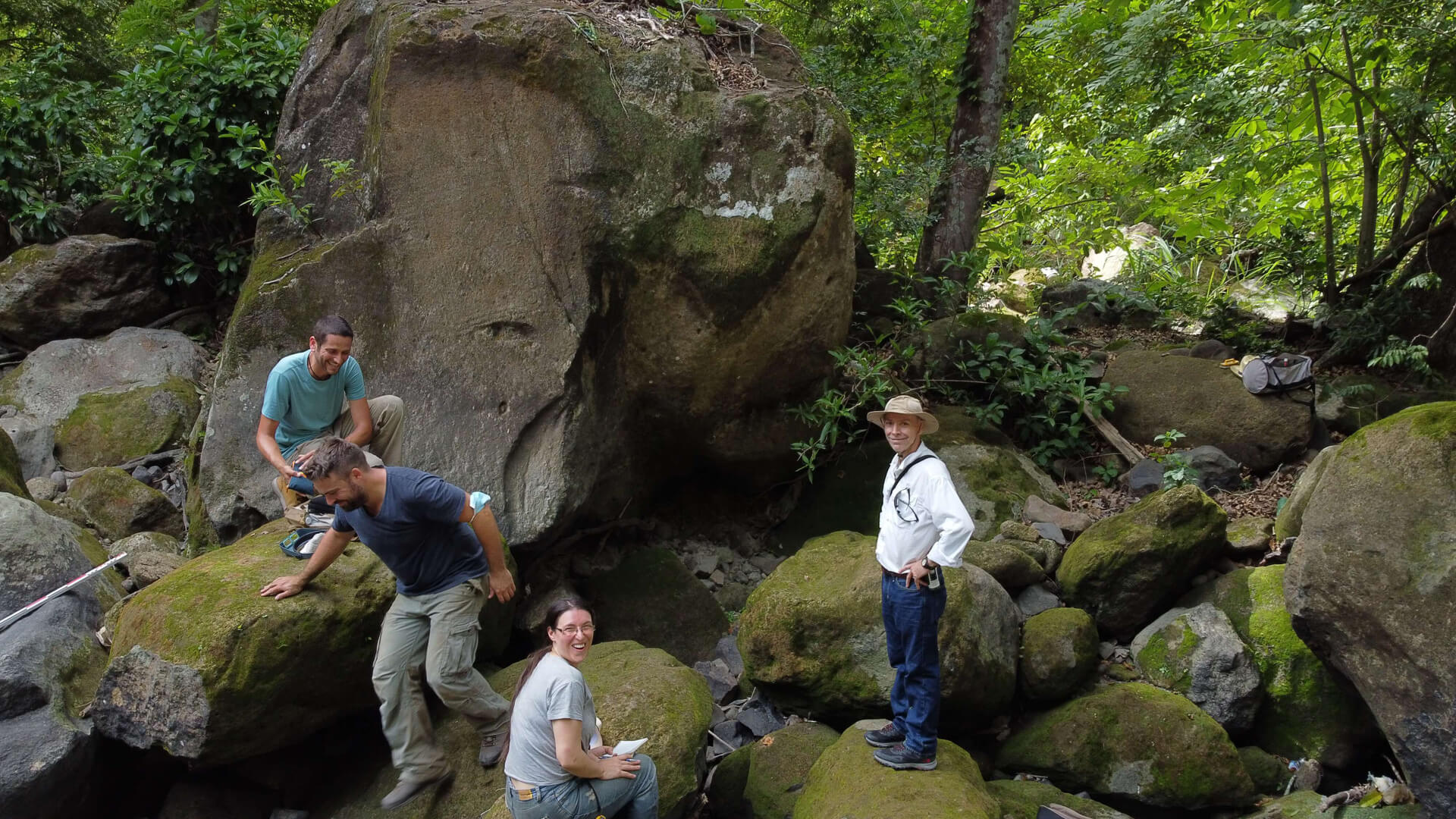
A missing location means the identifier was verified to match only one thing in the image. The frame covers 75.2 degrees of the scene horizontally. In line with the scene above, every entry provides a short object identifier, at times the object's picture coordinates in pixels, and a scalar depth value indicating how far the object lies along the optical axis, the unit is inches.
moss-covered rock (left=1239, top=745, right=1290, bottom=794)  184.2
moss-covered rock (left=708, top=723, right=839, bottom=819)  178.5
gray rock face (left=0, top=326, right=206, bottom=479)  296.0
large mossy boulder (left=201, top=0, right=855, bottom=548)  235.9
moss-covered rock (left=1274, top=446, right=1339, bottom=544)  218.2
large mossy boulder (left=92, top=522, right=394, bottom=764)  166.1
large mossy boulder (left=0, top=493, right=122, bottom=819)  167.6
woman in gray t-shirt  139.4
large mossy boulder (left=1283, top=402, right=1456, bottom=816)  156.9
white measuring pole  193.0
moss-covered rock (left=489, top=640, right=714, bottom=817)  164.4
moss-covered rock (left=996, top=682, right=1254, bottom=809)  179.6
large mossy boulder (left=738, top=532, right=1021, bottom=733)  190.9
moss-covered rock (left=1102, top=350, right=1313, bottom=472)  279.6
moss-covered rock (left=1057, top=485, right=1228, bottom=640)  213.6
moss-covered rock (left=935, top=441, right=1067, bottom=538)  266.2
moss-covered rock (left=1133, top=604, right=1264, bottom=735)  195.2
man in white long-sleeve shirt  156.6
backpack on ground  283.1
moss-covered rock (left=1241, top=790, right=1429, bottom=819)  159.6
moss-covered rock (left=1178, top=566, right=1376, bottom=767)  187.5
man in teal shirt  193.8
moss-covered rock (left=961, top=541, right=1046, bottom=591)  219.3
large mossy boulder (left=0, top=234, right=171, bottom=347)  320.8
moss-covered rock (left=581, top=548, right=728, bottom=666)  251.9
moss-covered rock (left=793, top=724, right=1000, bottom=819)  147.5
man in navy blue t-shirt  159.2
